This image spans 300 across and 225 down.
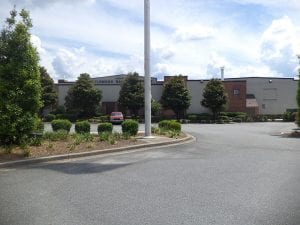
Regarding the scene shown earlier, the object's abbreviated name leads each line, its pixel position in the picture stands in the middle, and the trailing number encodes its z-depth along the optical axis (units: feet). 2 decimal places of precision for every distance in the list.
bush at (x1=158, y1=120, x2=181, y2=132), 50.16
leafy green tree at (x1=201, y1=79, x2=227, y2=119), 110.11
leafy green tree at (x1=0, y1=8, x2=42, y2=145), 28.33
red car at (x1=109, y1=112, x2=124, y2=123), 97.73
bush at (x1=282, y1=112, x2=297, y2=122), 113.73
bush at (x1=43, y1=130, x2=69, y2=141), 34.84
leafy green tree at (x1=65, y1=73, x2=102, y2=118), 109.67
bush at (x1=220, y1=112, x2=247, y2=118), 115.36
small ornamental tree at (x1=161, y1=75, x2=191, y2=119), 109.36
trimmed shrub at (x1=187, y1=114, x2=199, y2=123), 107.05
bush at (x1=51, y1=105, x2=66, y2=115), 113.59
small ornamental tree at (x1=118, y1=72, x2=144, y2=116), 107.78
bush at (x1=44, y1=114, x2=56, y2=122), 104.52
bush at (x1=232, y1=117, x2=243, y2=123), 112.89
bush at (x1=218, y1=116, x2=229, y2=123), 108.19
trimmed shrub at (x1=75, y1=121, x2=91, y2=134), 45.30
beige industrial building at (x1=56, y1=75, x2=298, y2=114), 124.90
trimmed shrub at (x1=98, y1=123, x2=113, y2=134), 44.03
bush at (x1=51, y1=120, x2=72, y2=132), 45.77
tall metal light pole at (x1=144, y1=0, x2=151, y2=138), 42.01
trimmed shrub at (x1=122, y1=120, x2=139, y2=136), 43.65
